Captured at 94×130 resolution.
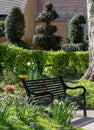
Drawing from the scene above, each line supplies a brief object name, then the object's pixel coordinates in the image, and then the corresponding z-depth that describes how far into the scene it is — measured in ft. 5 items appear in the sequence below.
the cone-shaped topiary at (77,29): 86.60
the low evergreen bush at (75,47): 83.92
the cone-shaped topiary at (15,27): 81.82
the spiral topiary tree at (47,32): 89.25
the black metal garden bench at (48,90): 30.88
